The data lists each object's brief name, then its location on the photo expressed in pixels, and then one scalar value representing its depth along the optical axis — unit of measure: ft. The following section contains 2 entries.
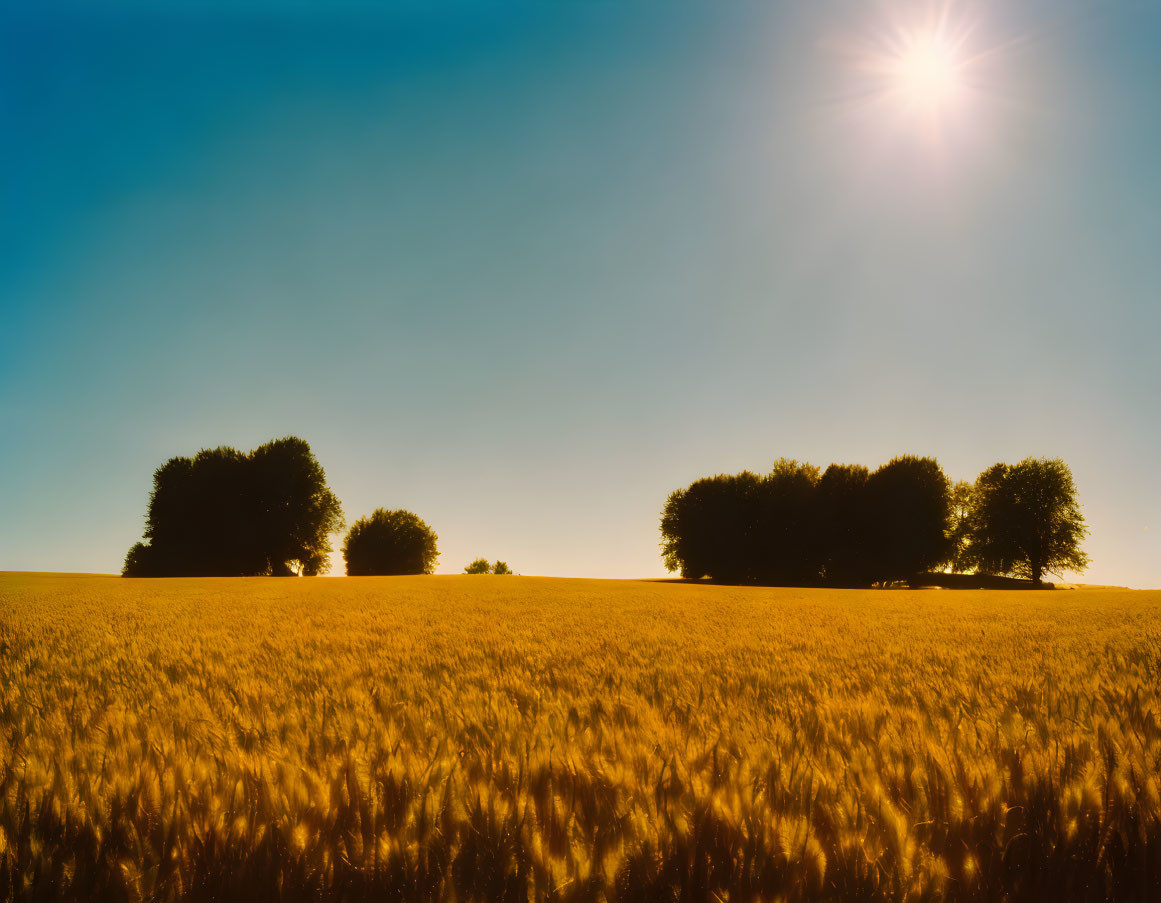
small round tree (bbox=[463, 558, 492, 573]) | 367.45
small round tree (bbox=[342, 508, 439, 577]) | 211.82
